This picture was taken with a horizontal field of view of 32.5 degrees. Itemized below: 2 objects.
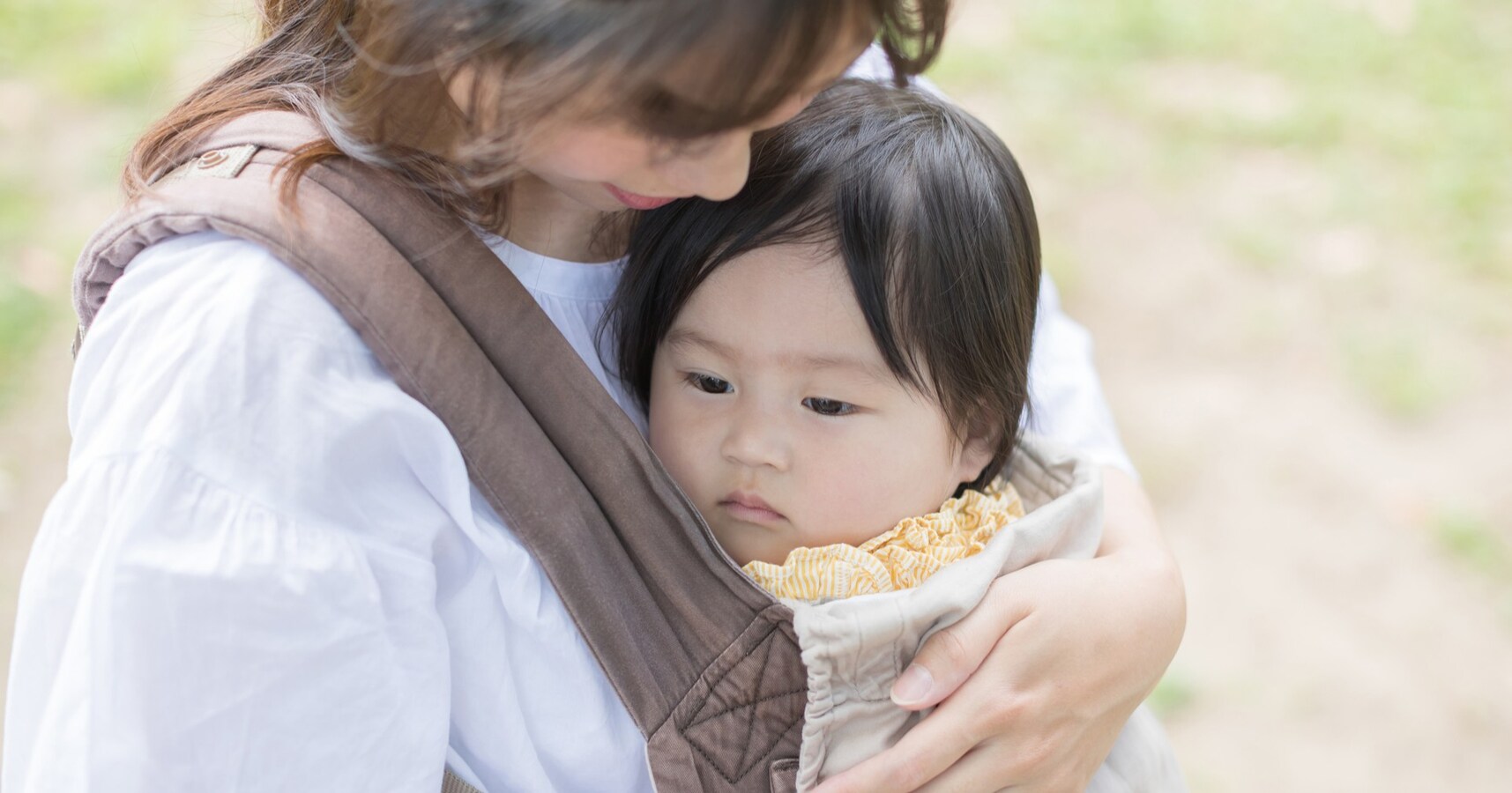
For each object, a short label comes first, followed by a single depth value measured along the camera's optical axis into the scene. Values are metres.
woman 0.79
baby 0.93
